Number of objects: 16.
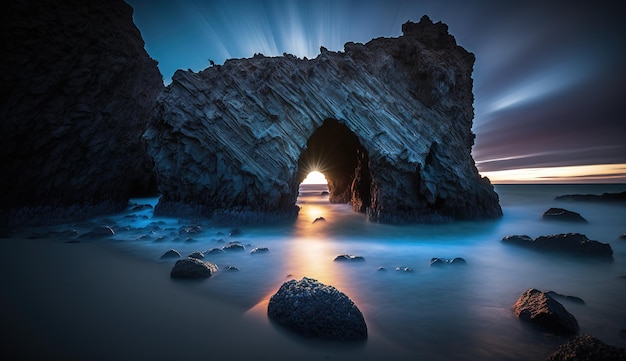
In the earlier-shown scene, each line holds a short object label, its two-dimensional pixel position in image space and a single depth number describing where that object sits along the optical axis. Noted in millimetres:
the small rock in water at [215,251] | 8040
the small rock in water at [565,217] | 16562
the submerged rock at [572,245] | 7996
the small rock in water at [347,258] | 7765
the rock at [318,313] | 3475
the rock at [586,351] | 2585
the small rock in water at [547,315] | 3684
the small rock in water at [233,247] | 8578
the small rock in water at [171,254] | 7395
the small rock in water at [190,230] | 10953
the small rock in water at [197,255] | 7218
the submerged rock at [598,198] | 27703
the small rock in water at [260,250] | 8398
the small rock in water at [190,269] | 5754
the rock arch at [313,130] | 13961
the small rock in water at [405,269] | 6687
